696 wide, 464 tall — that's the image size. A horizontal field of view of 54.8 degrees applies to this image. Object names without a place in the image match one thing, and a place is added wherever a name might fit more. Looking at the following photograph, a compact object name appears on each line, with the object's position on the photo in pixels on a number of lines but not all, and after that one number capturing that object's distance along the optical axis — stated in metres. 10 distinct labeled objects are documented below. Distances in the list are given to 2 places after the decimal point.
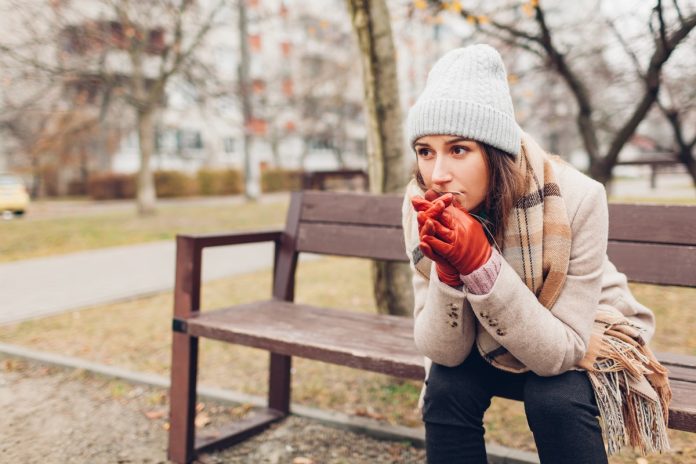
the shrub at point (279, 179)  32.94
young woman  1.73
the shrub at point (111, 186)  25.39
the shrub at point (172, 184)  26.59
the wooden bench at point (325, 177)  9.52
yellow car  17.17
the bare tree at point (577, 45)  5.71
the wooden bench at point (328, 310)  2.45
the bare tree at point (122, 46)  13.22
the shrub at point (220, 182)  28.70
